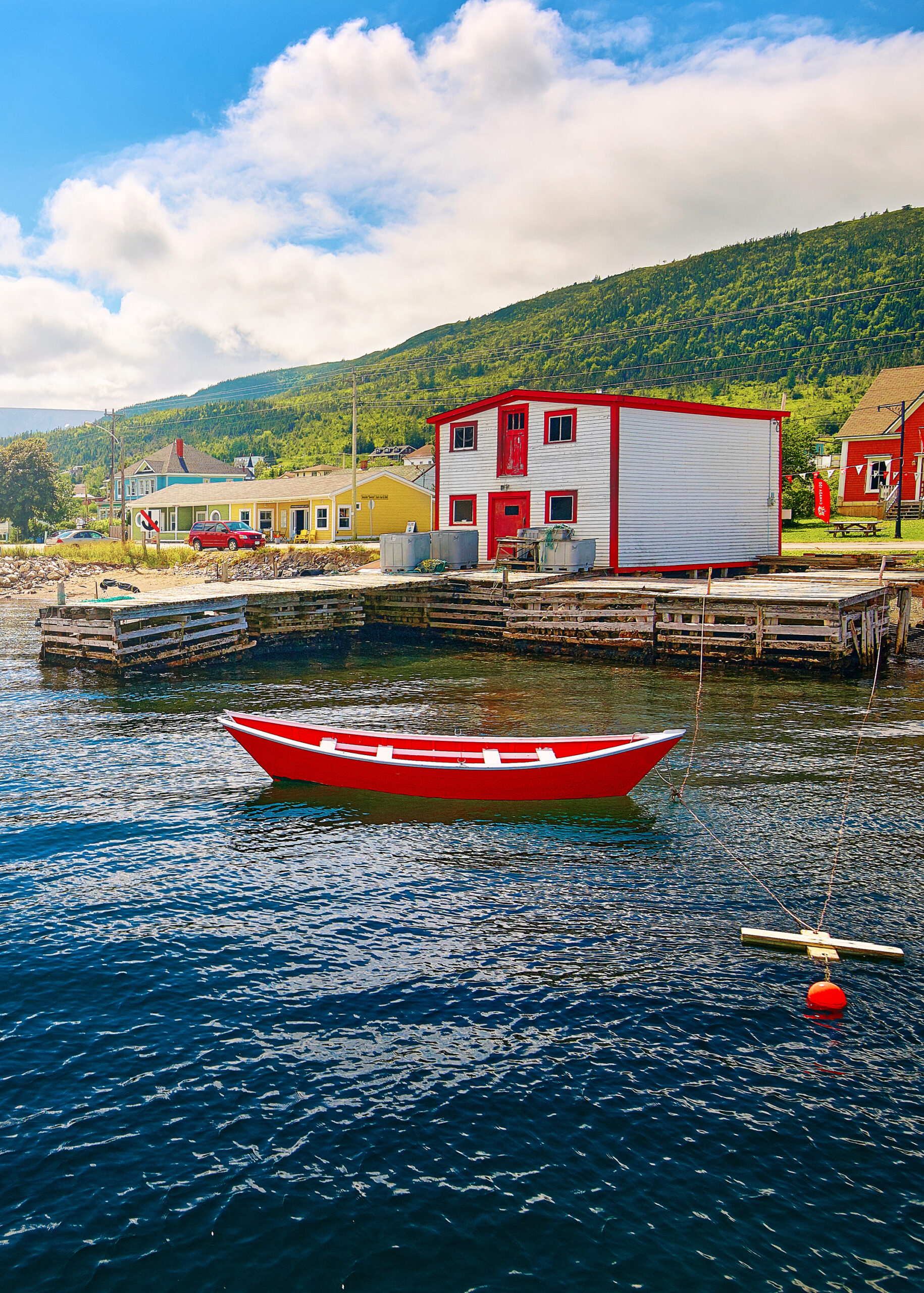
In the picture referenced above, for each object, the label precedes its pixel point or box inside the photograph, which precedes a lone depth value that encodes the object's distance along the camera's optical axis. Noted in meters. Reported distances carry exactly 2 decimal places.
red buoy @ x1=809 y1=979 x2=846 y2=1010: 8.34
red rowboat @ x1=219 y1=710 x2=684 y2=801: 13.88
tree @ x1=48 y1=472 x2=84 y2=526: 97.75
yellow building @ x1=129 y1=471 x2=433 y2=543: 64.38
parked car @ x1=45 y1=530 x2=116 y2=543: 70.94
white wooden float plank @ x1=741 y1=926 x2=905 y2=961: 9.32
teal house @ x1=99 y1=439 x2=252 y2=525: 103.25
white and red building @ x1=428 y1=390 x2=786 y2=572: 36.62
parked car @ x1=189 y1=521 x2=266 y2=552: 58.75
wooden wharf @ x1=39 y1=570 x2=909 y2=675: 26.39
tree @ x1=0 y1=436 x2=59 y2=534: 94.12
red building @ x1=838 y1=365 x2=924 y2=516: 59.91
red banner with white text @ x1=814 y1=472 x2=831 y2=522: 38.62
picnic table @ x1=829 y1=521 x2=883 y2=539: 49.78
